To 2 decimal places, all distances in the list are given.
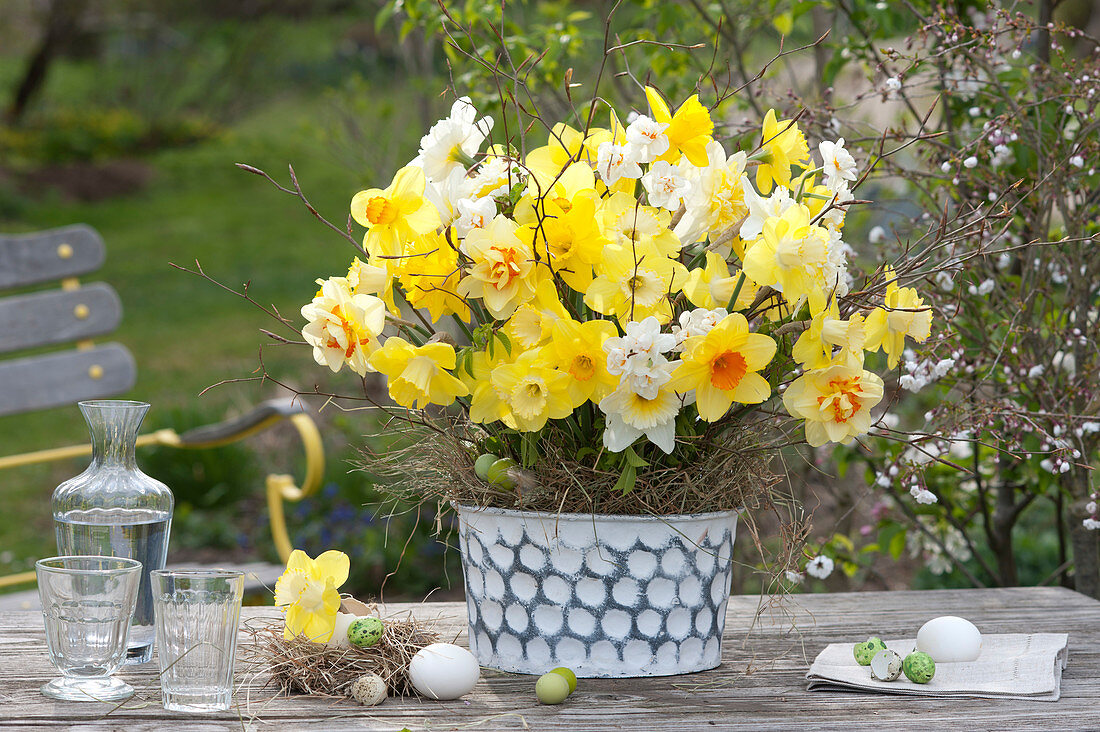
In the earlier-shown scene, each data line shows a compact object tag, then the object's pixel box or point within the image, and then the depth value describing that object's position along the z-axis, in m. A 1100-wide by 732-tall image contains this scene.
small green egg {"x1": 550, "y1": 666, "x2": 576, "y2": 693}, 2.66
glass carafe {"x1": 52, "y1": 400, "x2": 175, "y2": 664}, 2.72
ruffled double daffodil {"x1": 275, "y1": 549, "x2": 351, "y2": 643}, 2.68
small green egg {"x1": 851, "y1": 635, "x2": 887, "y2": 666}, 2.72
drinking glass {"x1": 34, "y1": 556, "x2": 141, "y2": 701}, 2.59
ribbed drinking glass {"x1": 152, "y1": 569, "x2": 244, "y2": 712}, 2.58
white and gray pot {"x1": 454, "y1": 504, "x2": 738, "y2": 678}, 2.68
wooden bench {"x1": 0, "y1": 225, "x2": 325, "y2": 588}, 4.67
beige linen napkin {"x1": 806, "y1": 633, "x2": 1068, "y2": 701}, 2.67
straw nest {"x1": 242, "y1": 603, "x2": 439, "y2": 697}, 2.68
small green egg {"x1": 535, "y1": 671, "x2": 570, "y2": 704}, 2.64
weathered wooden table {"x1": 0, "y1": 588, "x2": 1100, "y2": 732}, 2.60
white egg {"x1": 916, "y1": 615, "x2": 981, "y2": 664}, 2.74
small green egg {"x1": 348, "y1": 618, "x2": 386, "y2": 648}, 2.68
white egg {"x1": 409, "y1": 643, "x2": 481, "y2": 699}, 2.65
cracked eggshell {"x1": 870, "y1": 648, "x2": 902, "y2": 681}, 2.70
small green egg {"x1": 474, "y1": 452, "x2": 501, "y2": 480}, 2.69
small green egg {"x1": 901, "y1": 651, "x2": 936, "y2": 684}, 2.69
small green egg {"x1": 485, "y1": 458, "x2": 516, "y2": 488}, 2.68
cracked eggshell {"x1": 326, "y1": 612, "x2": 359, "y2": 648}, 2.70
